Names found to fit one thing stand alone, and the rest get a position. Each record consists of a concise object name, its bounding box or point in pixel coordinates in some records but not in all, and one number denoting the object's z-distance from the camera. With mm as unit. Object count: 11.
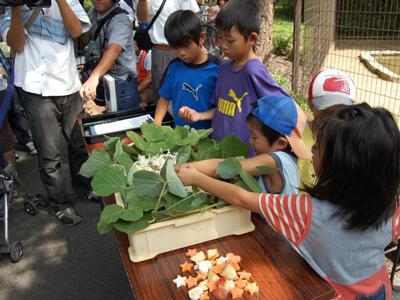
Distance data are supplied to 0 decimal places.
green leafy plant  1227
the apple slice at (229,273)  1111
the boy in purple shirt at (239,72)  1912
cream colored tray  1220
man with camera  2621
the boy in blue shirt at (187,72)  2180
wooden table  1096
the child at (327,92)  1683
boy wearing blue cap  1435
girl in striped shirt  1047
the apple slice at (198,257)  1203
